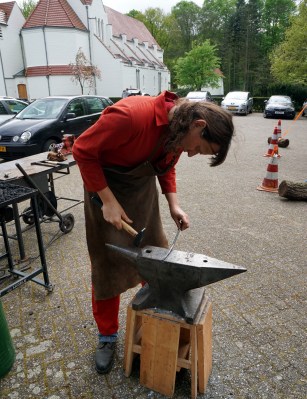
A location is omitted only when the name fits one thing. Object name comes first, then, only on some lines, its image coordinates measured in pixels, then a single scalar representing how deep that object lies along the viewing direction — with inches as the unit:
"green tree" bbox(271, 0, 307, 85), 899.4
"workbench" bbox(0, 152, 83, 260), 127.6
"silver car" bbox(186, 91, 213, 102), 864.8
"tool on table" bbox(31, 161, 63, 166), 145.9
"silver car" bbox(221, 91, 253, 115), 833.5
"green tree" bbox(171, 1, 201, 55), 2078.0
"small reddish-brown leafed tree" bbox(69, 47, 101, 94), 1113.4
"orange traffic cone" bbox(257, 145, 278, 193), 235.0
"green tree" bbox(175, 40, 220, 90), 1444.4
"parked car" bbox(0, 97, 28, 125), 376.2
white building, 1131.3
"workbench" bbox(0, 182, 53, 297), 99.2
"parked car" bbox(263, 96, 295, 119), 762.2
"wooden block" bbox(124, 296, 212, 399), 74.1
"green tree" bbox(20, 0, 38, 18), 1669.5
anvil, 66.2
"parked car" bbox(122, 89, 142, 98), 893.7
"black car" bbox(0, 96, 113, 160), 286.8
